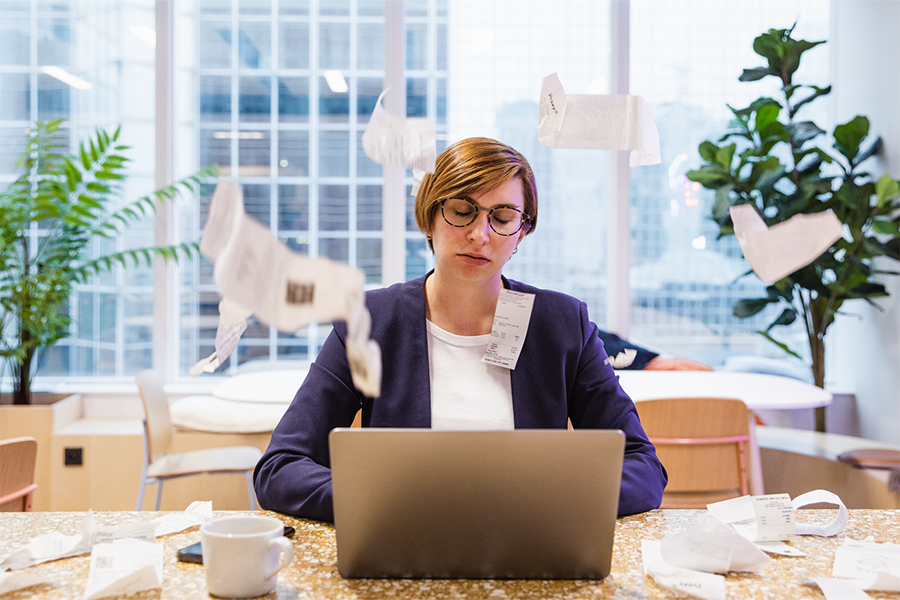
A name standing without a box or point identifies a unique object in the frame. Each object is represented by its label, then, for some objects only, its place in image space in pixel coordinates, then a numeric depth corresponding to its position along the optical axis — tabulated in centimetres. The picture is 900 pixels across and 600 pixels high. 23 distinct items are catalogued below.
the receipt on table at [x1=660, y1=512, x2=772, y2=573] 84
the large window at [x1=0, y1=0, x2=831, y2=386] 402
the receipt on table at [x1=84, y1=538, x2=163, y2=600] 76
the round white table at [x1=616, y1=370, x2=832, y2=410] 229
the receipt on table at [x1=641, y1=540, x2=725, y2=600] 77
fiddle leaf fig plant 326
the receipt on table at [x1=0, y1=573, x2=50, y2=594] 77
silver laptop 74
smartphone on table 86
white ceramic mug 74
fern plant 319
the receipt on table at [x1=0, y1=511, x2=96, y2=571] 84
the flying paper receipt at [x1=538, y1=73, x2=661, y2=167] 93
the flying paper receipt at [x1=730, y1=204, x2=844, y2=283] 79
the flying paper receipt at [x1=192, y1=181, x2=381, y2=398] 63
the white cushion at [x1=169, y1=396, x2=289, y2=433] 320
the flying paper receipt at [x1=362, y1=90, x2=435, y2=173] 84
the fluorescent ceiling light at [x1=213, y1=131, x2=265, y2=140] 404
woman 126
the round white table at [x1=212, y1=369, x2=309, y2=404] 234
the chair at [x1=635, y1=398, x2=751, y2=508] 192
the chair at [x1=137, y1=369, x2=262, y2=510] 260
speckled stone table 76
